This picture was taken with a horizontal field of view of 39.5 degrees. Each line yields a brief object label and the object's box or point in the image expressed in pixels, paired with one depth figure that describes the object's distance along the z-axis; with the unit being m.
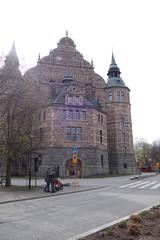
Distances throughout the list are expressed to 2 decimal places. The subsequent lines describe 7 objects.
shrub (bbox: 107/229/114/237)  5.40
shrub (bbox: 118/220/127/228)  6.15
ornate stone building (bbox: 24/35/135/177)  36.41
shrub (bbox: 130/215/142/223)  6.55
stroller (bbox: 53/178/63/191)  17.67
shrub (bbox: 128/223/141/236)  5.50
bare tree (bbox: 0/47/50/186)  17.19
